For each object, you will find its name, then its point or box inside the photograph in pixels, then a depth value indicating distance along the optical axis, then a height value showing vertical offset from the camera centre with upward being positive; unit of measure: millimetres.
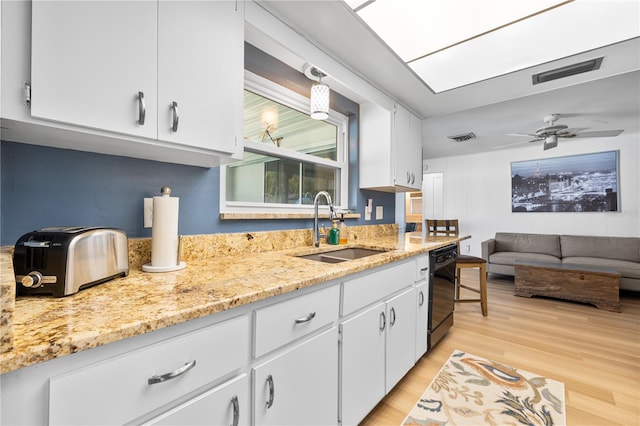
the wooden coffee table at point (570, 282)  3289 -826
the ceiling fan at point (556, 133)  3543 +1106
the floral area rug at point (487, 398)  1534 -1109
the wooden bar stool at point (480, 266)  2962 -530
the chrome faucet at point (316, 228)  1918 -80
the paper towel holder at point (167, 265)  1088 -200
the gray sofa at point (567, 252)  3816 -561
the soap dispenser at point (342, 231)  2142 -115
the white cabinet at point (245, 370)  537 -413
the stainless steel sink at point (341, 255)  1780 -264
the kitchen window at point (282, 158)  1753 +436
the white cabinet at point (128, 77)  749 +452
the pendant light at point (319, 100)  1842 +781
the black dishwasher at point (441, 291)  2074 -595
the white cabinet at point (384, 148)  2447 +627
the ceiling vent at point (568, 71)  2069 +1148
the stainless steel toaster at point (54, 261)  740 -126
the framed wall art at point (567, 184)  4594 +601
